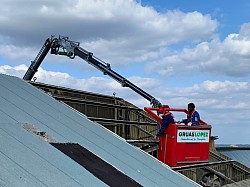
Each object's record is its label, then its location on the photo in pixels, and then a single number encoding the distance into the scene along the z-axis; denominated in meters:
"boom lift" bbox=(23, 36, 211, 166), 10.55
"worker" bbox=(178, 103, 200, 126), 11.28
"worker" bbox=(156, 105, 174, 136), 10.66
